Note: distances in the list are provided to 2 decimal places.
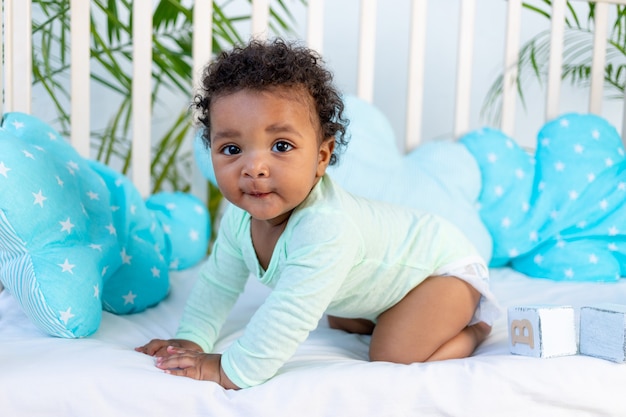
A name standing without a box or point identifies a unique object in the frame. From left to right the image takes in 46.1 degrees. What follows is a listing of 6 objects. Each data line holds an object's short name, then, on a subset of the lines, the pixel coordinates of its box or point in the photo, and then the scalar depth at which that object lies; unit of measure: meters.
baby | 0.85
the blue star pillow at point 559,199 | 1.46
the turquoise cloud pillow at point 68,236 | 1.00
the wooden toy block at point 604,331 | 0.89
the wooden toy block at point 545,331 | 0.90
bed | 0.82
